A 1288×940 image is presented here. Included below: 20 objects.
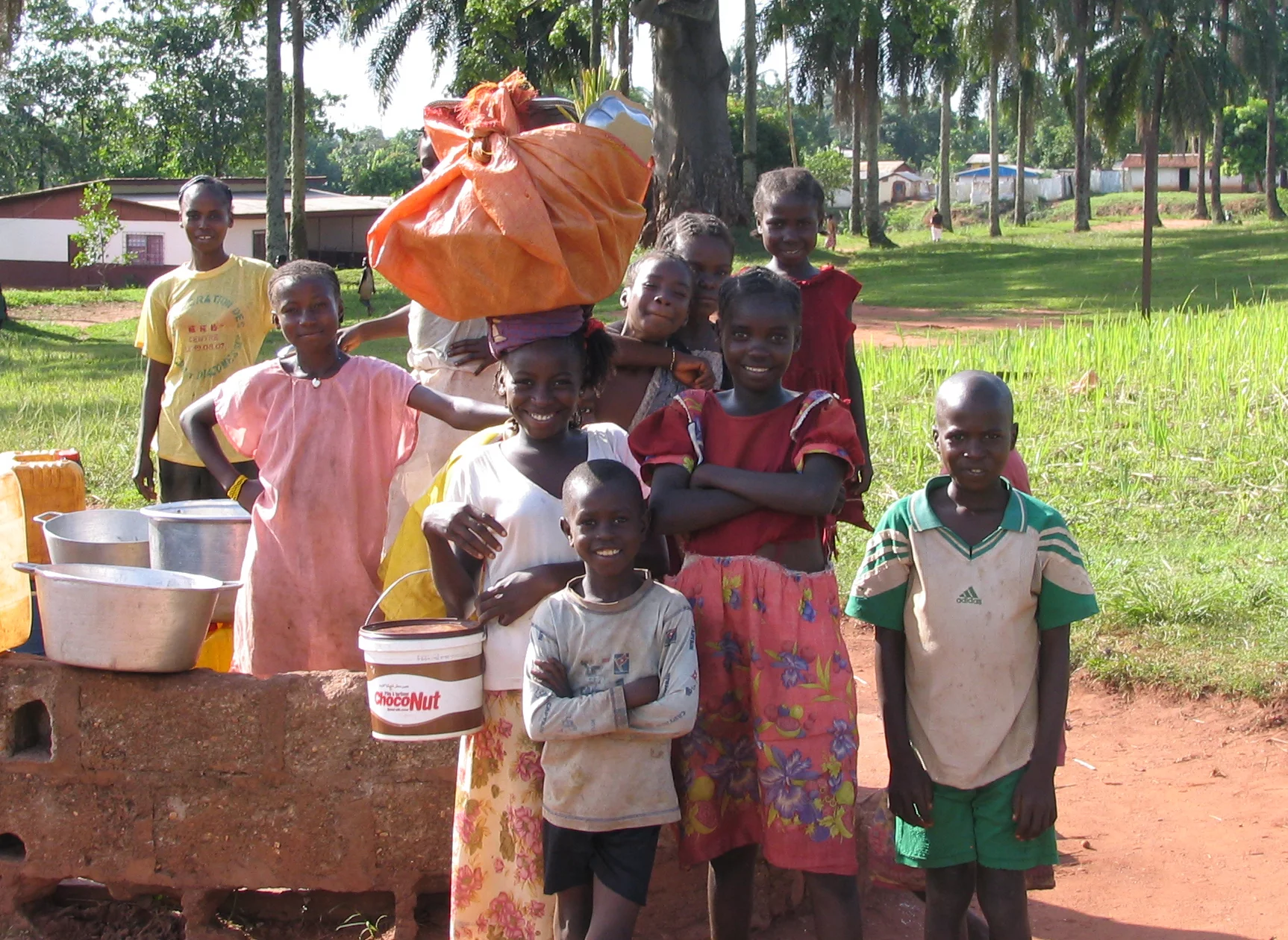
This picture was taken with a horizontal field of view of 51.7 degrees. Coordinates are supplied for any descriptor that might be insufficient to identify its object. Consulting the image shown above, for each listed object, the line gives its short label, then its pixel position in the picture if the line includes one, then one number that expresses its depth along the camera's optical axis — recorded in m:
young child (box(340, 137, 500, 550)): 4.02
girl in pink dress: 3.25
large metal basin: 2.92
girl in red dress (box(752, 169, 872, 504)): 3.44
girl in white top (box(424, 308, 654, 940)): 2.61
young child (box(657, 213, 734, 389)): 3.29
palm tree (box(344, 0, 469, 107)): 29.70
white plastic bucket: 2.43
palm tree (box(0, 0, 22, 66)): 17.52
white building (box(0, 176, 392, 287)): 30.34
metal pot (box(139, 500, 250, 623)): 3.55
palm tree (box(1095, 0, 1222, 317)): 30.84
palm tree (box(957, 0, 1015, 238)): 31.72
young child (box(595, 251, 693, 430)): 3.12
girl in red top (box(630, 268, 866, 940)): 2.51
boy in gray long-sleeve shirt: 2.41
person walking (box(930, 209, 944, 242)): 31.23
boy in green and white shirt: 2.48
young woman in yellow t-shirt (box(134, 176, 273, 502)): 4.56
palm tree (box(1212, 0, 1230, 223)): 34.66
